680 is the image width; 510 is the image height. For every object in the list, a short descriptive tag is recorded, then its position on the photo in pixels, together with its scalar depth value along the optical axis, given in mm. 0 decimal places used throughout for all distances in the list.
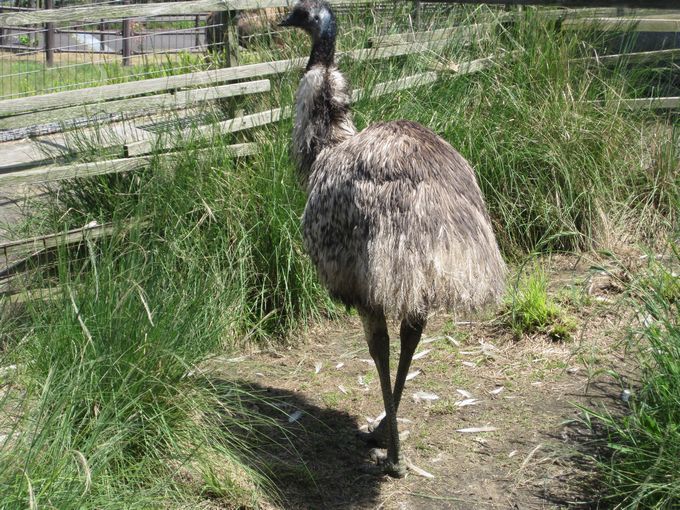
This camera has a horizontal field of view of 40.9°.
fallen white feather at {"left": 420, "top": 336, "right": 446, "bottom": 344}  6055
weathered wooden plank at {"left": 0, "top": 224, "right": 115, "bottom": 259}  5156
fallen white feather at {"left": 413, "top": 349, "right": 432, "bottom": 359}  5892
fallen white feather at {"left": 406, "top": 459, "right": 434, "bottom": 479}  4617
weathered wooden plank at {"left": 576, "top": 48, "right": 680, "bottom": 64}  7478
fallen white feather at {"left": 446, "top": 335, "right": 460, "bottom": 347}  5965
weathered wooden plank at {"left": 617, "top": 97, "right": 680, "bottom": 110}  7129
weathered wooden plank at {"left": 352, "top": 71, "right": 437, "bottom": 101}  6750
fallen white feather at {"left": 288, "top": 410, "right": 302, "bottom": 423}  5086
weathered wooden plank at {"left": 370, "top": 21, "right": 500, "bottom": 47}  7238
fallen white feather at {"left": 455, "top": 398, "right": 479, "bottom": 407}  5266
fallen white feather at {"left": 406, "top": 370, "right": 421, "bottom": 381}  5641
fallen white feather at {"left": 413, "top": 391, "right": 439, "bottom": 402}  5363
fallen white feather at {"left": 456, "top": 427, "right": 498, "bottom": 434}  4977
